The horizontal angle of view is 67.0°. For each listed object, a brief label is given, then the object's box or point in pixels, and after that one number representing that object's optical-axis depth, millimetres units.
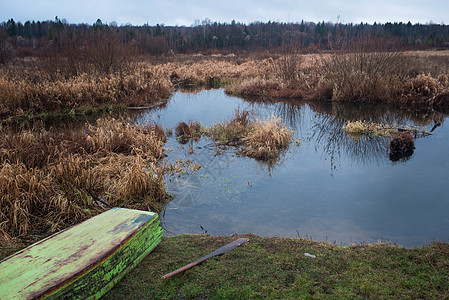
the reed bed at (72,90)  11016
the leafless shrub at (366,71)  13422
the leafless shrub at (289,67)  16453
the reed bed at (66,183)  4707
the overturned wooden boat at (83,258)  2596
